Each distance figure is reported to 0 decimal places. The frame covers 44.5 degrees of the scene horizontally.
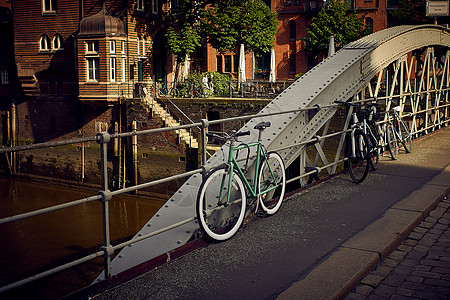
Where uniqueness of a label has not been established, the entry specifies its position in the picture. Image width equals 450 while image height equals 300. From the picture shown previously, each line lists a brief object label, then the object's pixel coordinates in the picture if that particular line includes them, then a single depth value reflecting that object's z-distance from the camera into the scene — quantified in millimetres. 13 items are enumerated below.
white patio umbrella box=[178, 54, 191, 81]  33312
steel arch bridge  5188
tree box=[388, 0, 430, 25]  36938
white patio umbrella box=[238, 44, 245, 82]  30292
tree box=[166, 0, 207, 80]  31002
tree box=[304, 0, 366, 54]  37000
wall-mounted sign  14586
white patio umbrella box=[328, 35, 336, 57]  18141
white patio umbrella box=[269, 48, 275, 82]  32281
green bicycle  4719
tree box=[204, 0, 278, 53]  32031
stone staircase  26609
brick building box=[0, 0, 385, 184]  29109
